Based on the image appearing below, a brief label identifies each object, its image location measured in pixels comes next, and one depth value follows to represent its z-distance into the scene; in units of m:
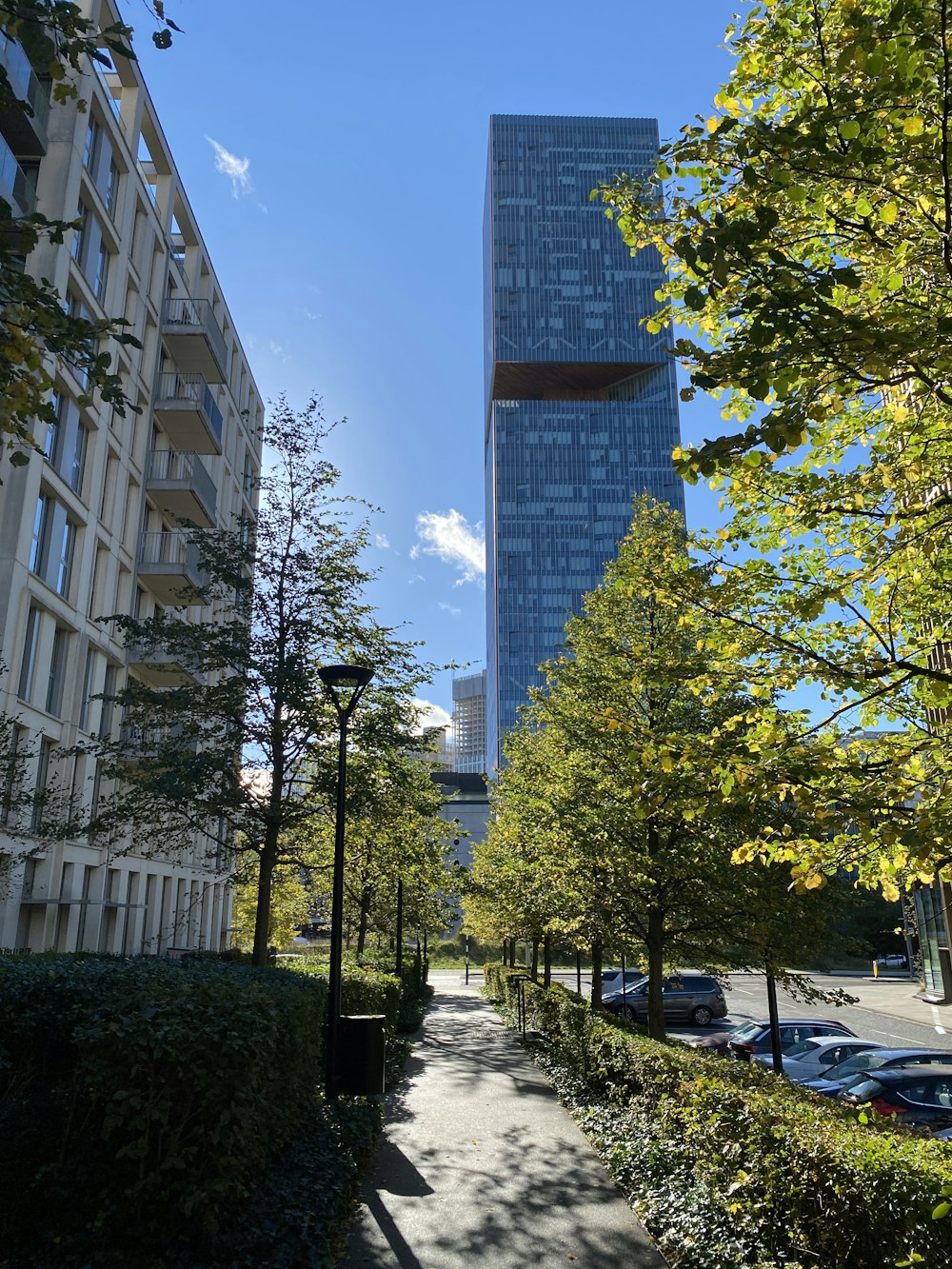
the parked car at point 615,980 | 31.55
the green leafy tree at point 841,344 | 4.46
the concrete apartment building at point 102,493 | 21.20
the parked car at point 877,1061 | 13.02
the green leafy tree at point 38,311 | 4.99
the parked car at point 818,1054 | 15.64
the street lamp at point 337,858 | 10.58
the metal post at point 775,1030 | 12.55
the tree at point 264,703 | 15.30
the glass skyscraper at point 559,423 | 158.62
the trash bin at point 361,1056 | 10.66
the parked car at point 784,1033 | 19.33
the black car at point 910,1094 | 10.99
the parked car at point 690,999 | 29.66
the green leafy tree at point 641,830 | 11.80
